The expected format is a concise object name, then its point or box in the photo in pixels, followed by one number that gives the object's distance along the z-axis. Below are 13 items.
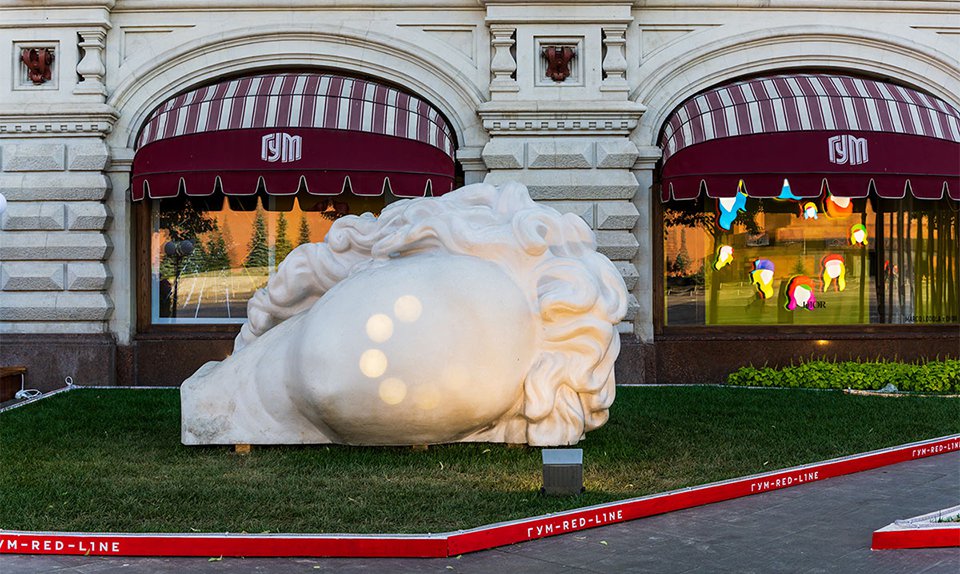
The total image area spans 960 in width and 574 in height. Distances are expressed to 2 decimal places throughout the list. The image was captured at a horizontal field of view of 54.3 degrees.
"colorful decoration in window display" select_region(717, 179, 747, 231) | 13.75
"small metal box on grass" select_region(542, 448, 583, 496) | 5.68
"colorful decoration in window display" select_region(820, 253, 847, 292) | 14.22
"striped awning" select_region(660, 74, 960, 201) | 12.16
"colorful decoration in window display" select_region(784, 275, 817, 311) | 14.03
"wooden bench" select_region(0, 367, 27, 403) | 11.67
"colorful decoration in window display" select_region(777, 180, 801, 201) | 12.24
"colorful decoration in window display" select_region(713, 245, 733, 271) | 13.97
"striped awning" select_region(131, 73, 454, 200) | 12.11
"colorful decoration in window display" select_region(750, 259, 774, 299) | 14.05
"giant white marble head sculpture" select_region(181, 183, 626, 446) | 6.35
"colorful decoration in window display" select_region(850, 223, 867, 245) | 14.20
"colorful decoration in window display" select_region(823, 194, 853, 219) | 13.99
